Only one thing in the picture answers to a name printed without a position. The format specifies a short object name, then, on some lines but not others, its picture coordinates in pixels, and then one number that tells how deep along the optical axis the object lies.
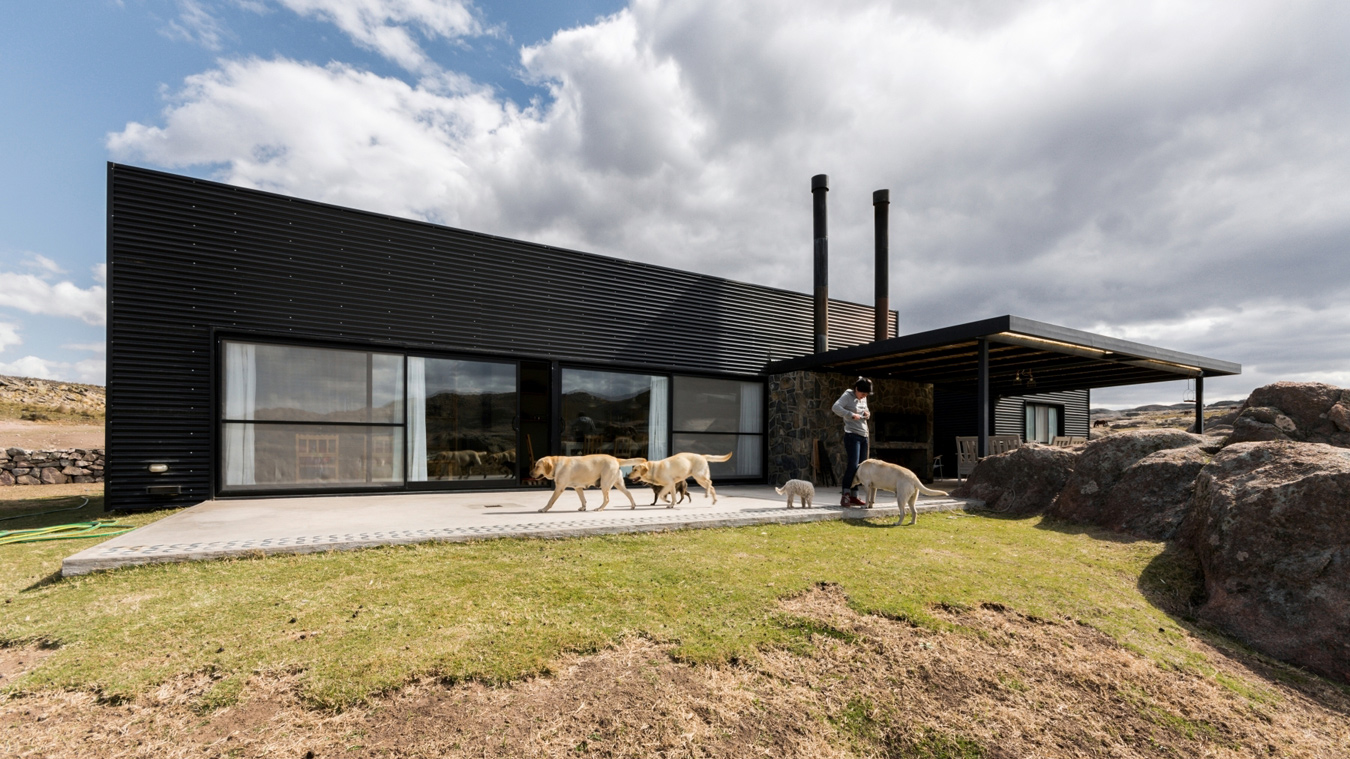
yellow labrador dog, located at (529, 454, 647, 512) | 6.98
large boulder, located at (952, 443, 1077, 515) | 7.59
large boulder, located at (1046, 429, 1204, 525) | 6.68
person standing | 7.48
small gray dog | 7.35
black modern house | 7.68
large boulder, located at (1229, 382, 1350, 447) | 7.30
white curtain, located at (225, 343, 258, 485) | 8.05
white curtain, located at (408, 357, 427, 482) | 9.04
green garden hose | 5.73
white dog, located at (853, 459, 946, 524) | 6.84
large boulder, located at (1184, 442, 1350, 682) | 3.56
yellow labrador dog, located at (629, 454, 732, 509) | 7.51
